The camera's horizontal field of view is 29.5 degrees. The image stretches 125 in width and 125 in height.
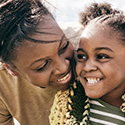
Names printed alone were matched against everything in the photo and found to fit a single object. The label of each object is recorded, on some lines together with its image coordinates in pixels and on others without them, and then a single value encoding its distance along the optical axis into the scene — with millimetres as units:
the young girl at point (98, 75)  1220
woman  1283
